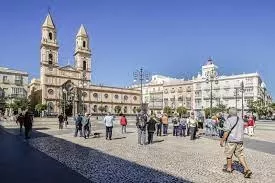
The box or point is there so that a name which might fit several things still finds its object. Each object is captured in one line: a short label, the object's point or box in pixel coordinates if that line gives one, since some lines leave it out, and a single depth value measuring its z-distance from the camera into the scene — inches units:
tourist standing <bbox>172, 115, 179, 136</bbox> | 964.8
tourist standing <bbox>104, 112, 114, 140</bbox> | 780.6
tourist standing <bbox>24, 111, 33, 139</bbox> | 806.5
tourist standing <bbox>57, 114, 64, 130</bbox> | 1201.6
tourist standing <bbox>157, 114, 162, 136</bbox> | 973.3
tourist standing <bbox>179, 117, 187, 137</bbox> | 960.3
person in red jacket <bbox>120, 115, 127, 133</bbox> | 986.1
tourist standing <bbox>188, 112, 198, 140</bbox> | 845.0
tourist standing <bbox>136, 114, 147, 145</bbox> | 693.9
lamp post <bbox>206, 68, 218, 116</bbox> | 1627.0
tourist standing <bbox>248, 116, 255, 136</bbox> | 1010.7
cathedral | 3380.9
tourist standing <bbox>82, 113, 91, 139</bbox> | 839.7
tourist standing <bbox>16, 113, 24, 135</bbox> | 1019.1
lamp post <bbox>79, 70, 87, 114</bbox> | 3592.0
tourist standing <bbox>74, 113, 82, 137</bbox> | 889.8
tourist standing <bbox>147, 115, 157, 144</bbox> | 723.5
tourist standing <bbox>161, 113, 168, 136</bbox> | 969.5
